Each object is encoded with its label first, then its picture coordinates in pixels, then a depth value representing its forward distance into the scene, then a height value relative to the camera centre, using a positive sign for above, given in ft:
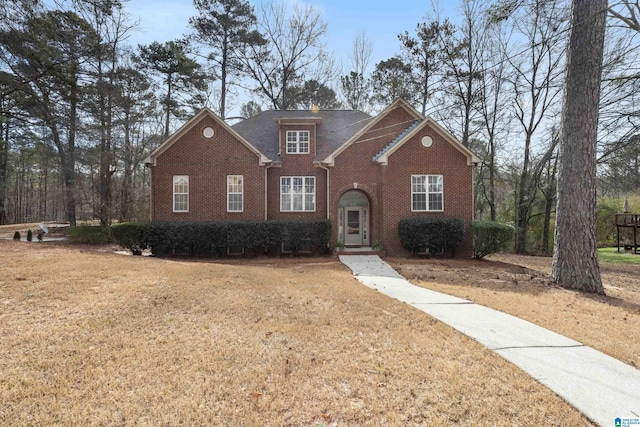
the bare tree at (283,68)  87.97 +40.57
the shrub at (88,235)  62.03 -2.84
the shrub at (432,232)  48.01 -1.94
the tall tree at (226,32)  82.28 +47.08
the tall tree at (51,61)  46.75 +24.39
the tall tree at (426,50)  77.66 +40.40
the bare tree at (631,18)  31.54 +20.05
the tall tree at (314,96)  91.15 +33.89
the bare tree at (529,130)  70.79 +19.99
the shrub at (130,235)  47.50 -2.19
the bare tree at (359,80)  93.71 +39.07
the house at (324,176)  50.75 +6.67
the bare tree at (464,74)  74.64 +32.89
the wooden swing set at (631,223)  79.49 -1.24
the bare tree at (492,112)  73.79 +25.07
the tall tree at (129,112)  70.90 +24.98
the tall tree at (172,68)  79.66 +36.73
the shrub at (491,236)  47.85 -2.56
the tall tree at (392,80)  82.69 +35.01
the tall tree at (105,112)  65.62 +22.50
